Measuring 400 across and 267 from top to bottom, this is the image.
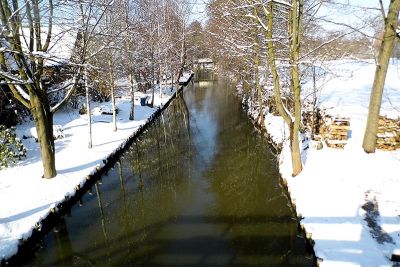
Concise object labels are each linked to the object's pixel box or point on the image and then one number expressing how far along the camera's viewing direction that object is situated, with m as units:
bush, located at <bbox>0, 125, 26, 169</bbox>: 12.72
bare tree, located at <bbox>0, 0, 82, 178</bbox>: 9.23
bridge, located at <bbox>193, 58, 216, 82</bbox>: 57.50
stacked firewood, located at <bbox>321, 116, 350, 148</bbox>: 12.29
